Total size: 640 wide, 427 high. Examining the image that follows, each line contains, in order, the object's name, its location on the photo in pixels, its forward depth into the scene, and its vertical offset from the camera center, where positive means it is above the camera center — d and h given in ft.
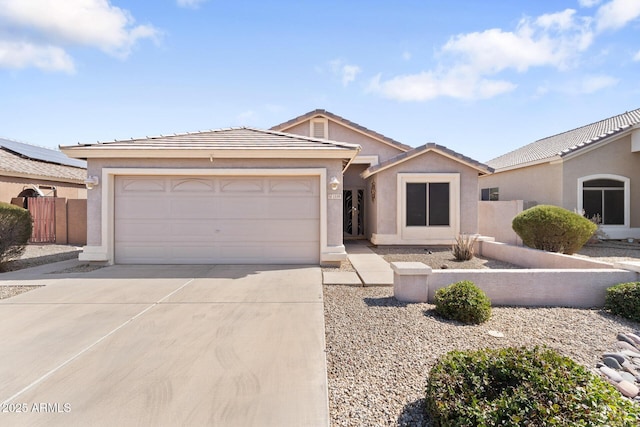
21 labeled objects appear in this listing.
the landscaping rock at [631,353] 14.17 -5.99
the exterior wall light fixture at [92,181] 30.91 +3.05
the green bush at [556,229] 30.83 -1.32
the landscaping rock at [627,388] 11.50 -6.12
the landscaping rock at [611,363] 13.41 -6.05
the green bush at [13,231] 29.37 -1.55
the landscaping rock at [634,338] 15.52 -5.83
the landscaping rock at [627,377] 12.39 -6.16
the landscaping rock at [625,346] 14.91 -5.95
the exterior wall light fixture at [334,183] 31.12 +2.98
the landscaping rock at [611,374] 12.30 -6.06
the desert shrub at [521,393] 7.91 -4.69
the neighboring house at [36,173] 54.70 +7.32
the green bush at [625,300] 18.25 -4.82
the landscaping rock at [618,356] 13.73 -5.94
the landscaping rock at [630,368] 12.84 -6.08
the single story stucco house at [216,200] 31.30 +1.43
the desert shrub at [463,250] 34.98 -3.71
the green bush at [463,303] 17.46 -4.74
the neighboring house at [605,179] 49.39 +5.56
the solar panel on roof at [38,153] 68.13 +13.43
